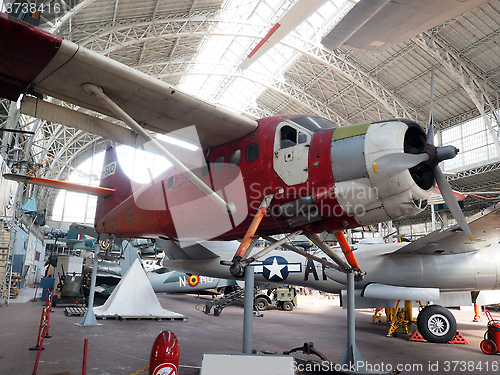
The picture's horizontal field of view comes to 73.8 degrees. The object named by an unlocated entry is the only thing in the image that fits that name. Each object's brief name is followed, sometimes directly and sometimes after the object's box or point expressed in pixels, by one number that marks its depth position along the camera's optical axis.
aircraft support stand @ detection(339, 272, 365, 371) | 6.20
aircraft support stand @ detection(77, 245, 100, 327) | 10.51
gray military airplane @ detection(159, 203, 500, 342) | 9.98
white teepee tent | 12.82
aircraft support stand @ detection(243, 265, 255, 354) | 5.10
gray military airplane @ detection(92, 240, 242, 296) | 20.34
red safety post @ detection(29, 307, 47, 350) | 7.31
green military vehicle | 19.53
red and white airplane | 4.88
